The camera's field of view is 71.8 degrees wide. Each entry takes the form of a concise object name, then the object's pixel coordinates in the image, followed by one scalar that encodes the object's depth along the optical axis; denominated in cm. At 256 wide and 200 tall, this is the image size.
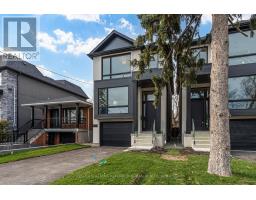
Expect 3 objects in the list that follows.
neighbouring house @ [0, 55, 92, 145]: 1408
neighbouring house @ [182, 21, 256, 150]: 918
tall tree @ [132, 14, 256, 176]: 501
